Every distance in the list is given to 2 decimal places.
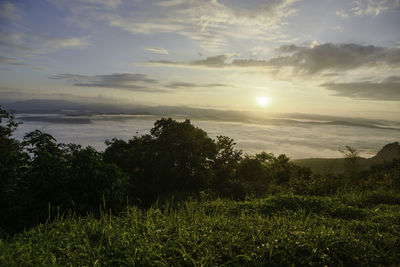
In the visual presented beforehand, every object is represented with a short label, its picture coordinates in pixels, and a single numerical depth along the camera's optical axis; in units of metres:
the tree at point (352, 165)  13.48
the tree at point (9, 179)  8.05
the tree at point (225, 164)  14.59
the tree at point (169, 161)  13.71
